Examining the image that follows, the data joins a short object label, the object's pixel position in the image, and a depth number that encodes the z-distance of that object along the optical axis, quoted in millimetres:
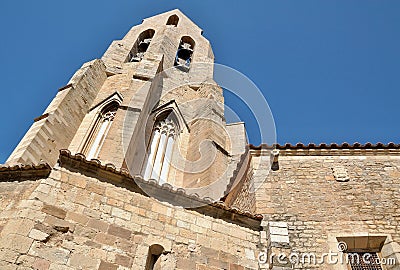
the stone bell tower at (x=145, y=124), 8742
